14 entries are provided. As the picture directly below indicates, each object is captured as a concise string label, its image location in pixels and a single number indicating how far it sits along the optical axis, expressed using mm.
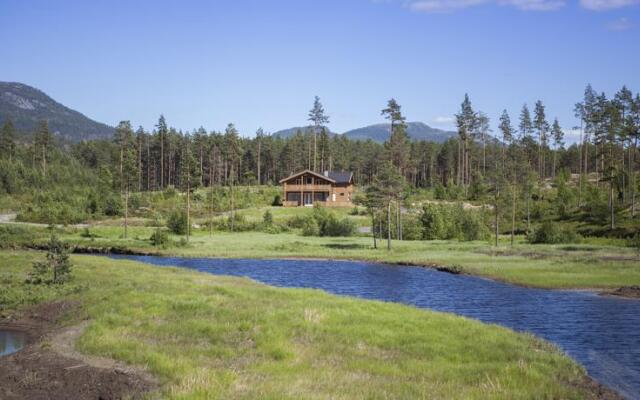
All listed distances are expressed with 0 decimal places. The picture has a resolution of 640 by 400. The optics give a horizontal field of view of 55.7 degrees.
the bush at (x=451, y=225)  76938
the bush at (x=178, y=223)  77625
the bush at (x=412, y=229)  79938
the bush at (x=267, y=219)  88938
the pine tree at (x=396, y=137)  99000
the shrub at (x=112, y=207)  99500
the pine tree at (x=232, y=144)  103750
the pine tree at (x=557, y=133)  137500
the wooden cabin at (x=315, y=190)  111375
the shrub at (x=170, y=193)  115875
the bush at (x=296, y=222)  90188
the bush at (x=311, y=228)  82062
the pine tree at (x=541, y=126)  135750
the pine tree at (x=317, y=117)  135500
